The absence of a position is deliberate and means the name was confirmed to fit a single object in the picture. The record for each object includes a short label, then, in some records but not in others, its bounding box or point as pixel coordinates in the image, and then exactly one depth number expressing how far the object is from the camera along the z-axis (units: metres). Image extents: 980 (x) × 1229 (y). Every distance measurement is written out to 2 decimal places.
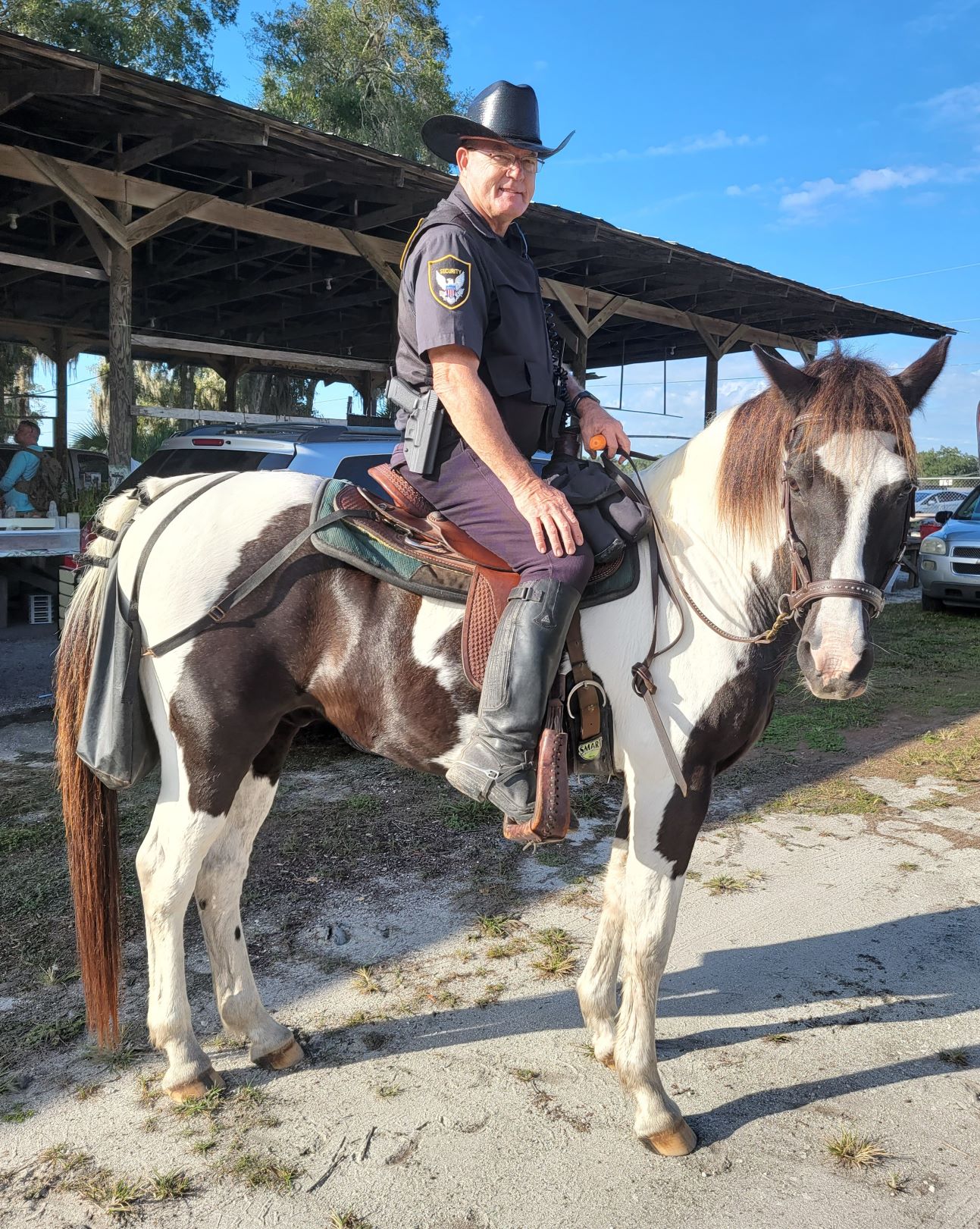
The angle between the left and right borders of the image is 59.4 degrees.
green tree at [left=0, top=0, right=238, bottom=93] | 21.44
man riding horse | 2.14
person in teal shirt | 9.01
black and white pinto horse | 2.24
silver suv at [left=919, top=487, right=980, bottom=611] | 11.14
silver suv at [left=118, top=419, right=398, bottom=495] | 6.08
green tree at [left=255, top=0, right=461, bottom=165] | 27.67
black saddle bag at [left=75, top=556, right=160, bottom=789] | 2.38
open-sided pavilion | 7.71
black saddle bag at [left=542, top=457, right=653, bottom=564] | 2.27
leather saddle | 2.21
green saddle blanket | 2.29
